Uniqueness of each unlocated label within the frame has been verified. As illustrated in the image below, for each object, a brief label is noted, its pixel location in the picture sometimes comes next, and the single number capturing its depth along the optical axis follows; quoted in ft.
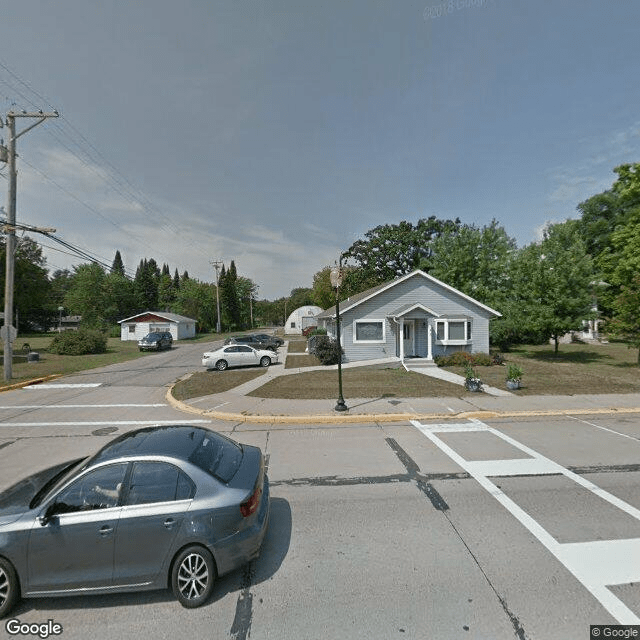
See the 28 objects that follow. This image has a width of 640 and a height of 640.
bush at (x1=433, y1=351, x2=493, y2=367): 65.62
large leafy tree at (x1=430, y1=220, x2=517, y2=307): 105.60
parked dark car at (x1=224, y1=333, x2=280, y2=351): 98.89
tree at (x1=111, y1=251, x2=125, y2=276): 337.52
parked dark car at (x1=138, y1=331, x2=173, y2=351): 106.22
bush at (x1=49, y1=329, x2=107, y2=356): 91.04
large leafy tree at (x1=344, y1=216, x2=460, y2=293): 158.20
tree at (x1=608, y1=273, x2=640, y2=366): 62.59
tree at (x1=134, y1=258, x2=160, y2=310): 258.98
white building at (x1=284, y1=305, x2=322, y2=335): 203.82
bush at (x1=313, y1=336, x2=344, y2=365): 67.51
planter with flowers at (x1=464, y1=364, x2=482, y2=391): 41.81
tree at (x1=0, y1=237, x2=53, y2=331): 187.11
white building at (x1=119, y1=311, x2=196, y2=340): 148.36
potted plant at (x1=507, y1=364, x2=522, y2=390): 41.07
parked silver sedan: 65.67
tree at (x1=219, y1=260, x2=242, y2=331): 237.04
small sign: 51.88
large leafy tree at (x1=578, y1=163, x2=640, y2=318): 83.77
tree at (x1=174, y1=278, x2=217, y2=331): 216.54
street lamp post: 33.65
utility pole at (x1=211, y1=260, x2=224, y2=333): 201.63
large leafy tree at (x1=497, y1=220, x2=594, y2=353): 69.00
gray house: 71.56
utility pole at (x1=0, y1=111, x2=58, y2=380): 51.72
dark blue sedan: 10.81
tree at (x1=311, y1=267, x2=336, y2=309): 176.55
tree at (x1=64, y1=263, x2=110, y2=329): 170.98
